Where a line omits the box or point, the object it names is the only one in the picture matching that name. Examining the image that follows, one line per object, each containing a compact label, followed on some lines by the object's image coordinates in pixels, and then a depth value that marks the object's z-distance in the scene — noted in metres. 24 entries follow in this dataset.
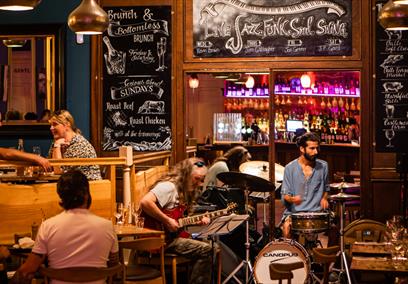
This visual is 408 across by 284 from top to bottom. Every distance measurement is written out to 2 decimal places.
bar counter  14.14
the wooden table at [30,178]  6.82
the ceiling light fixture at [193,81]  14.78
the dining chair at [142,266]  6.12
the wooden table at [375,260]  5.29
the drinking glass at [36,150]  8.88
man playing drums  8.80
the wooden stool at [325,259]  5.69
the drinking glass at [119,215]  6.92
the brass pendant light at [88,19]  6.70
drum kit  8.02
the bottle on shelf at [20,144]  9.33
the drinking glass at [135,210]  6.95
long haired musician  7.13
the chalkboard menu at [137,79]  9.65
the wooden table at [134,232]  6.41
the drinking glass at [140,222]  6.82
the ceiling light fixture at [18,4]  5.57
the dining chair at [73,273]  4.86
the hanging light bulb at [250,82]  15.31
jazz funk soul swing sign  9.32
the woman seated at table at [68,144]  7.65
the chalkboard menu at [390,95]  9.20
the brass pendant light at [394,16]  6.59
